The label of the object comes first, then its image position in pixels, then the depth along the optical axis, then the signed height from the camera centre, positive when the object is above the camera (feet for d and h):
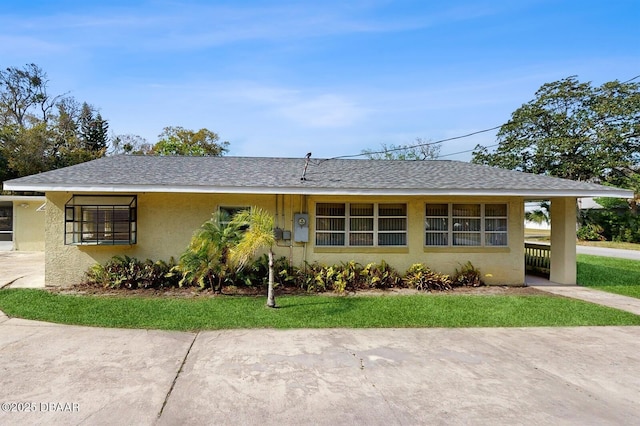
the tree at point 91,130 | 104.22 +25.00
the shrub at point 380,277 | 29.58 -4.82
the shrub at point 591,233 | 87.30 -3.06
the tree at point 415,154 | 145.89 +26.37
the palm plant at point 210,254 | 25.88 -2.80
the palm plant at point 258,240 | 23.13 -1.47
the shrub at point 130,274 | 27.91 -4.58
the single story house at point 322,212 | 28.45 +0.48
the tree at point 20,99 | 99.86 +33.53
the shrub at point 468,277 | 31.04 -4.99
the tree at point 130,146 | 117.22 +23.13
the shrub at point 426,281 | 29.71 -5.12
